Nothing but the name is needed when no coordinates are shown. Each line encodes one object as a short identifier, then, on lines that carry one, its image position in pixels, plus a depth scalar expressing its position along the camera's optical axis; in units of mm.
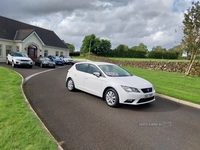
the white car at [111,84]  5723
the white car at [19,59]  17266
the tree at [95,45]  77888
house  25700
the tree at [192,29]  14148
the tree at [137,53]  68062
